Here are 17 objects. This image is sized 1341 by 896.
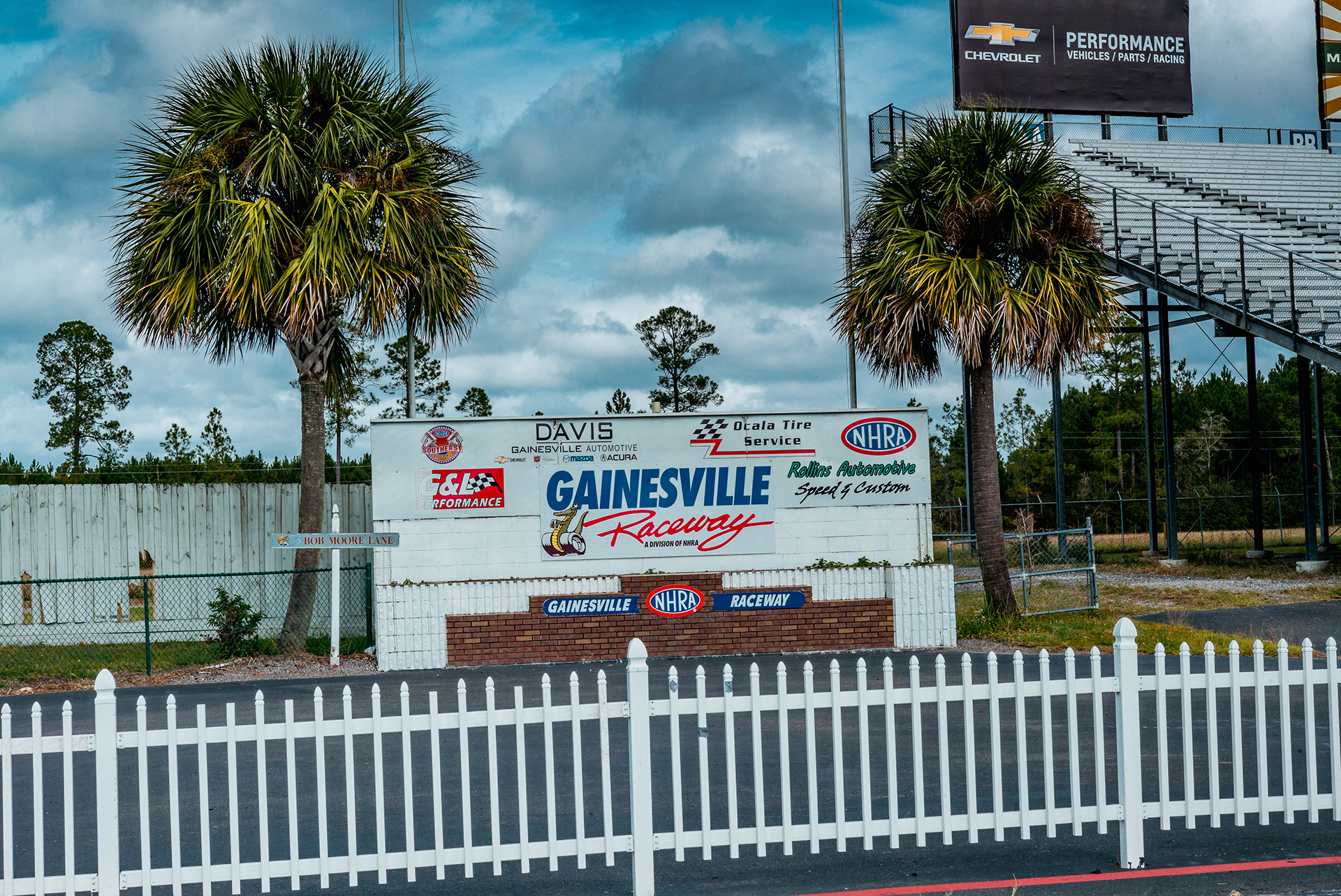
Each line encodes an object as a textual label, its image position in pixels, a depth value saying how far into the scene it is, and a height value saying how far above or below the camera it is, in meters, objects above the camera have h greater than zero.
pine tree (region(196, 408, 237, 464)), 35.03 +1.68
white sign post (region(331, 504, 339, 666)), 14.53 -1.45
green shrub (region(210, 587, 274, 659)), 15.16 -1.87
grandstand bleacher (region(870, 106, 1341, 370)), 22.39 +5.67
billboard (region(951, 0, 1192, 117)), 29.94 +11.47
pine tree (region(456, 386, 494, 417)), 33.97 +2.47
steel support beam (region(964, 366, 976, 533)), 17.37 -0.12
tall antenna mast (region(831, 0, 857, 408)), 17.55 +4.34
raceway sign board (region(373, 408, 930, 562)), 14.91 +0.04
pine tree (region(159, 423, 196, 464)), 35.97 +1.65
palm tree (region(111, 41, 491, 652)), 14.54 +3.57
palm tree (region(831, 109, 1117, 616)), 15.33 +2.78
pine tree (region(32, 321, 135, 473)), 33.62 +3.33
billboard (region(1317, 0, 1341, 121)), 33.75 +12.59
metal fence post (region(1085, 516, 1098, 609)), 17.58 -1.88
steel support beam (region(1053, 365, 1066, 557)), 26.39 +0.01
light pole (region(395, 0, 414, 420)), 15.83 +1.97
